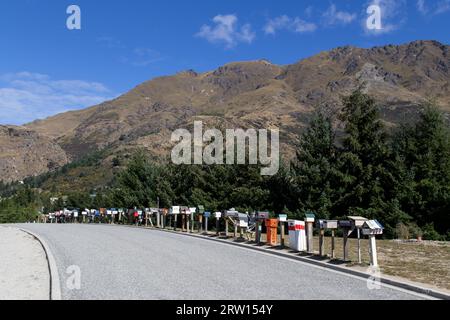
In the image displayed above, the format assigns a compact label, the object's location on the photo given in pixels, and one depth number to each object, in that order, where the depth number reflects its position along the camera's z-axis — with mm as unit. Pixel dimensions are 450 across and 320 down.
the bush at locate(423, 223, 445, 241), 30125
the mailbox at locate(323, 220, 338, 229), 14719
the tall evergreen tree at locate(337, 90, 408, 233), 37688
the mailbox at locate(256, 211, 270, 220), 19503
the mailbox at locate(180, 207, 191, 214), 28239
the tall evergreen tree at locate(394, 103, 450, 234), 35125
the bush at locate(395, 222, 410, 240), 29016
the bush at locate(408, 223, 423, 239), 30564
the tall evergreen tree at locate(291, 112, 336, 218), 39000
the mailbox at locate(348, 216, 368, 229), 13398
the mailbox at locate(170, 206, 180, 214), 29453
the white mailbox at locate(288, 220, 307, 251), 16625
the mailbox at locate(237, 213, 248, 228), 21858
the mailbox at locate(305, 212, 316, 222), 15830
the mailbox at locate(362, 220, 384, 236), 12852
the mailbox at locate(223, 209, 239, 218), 22452
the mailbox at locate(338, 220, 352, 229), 13844
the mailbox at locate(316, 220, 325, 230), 15066
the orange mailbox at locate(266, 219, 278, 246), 18766
